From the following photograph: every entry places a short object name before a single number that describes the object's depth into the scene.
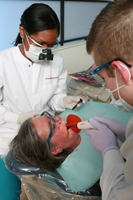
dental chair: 1.10
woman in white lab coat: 1.38
